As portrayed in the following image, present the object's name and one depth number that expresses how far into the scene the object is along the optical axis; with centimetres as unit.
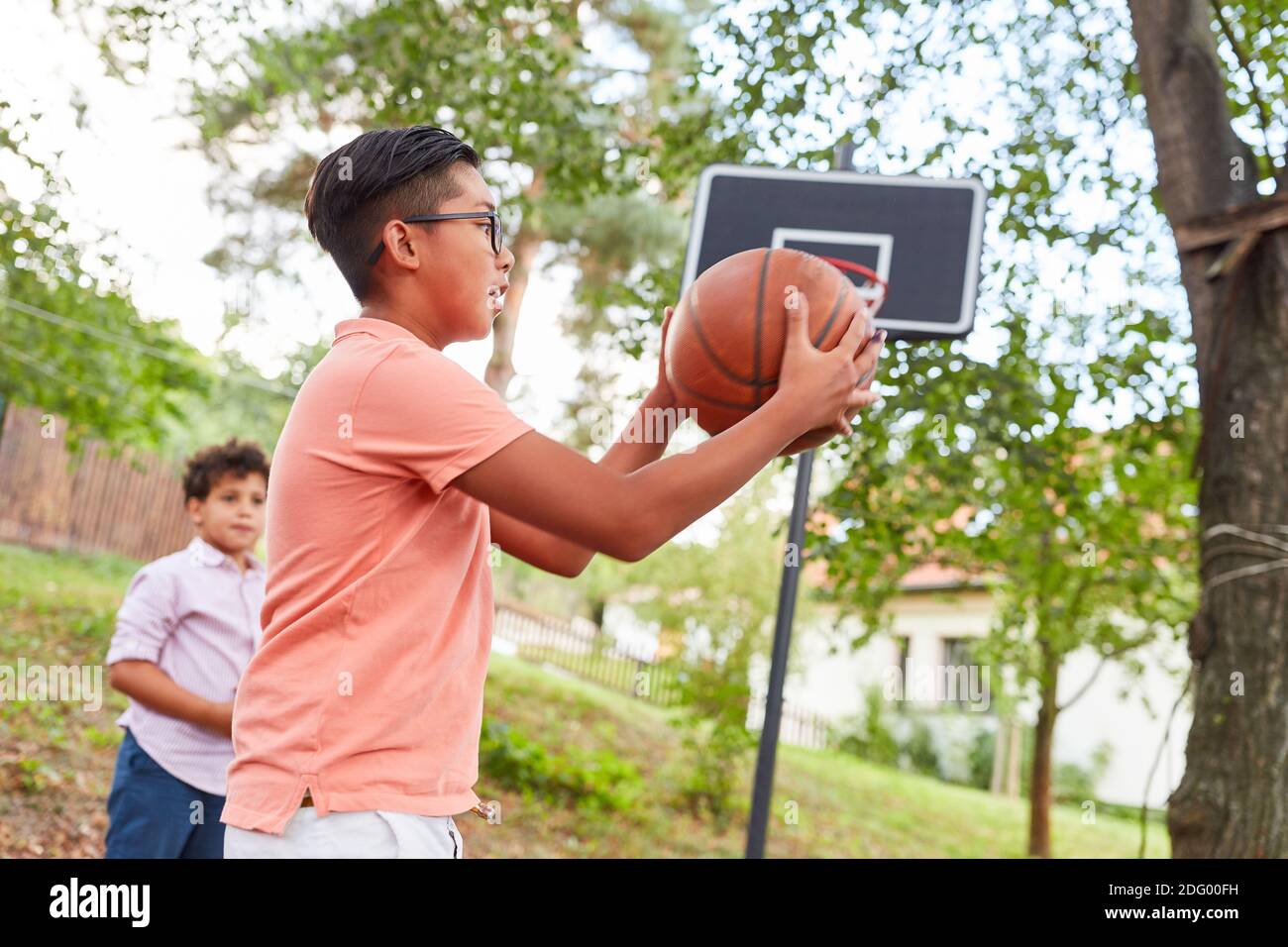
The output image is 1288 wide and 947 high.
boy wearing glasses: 164
